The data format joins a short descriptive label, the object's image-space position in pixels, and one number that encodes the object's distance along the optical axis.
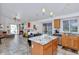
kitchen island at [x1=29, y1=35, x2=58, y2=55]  1.05
